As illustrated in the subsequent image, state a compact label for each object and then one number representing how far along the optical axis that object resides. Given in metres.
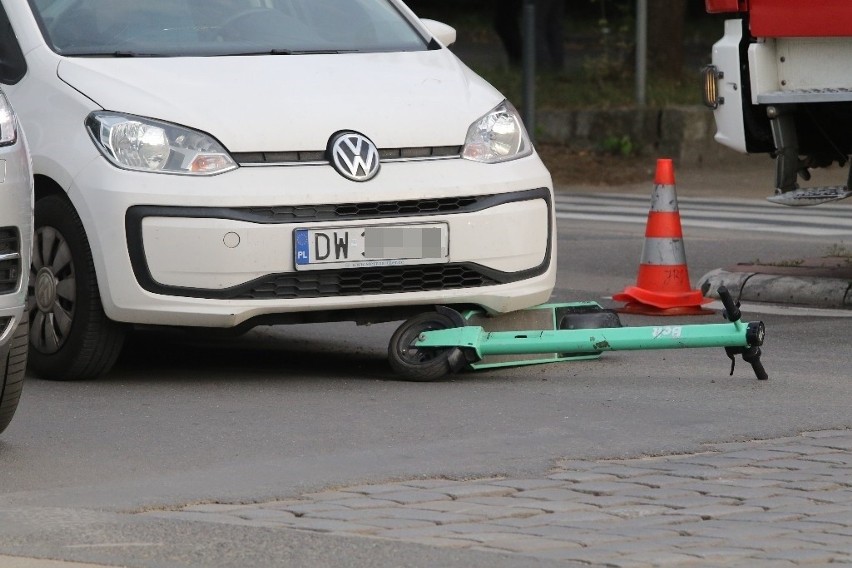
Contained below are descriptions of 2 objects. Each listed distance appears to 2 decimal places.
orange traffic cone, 17.16
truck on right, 16.81
